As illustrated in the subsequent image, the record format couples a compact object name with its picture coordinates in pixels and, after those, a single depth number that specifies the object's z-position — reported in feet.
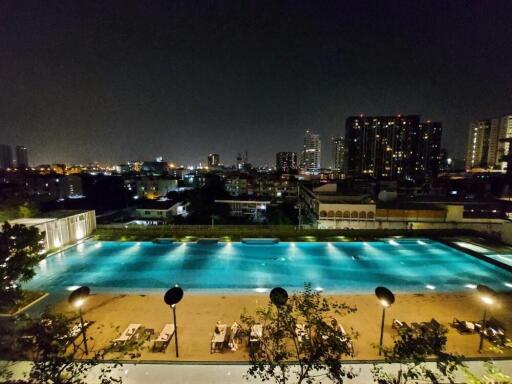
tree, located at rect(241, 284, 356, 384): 14.25
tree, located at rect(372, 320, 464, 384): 13.52
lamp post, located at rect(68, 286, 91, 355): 22.62
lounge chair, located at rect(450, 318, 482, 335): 26.32
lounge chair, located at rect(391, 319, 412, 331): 25.55
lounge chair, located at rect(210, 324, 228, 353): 24.12
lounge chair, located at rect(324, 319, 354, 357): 16.98
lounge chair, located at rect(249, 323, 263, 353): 23.44
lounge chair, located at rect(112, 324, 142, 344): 24.64
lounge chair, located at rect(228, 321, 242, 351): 24.42
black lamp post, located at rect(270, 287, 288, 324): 18.64
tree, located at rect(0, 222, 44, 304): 25.75
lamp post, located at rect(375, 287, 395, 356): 22.59
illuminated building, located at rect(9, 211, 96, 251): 50.60
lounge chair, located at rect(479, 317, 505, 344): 24.30
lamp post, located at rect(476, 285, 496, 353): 22.89
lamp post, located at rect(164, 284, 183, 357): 23.45
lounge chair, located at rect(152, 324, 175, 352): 23.94
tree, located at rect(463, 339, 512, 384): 12.94
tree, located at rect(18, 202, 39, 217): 56.95
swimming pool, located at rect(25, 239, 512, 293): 41.42
